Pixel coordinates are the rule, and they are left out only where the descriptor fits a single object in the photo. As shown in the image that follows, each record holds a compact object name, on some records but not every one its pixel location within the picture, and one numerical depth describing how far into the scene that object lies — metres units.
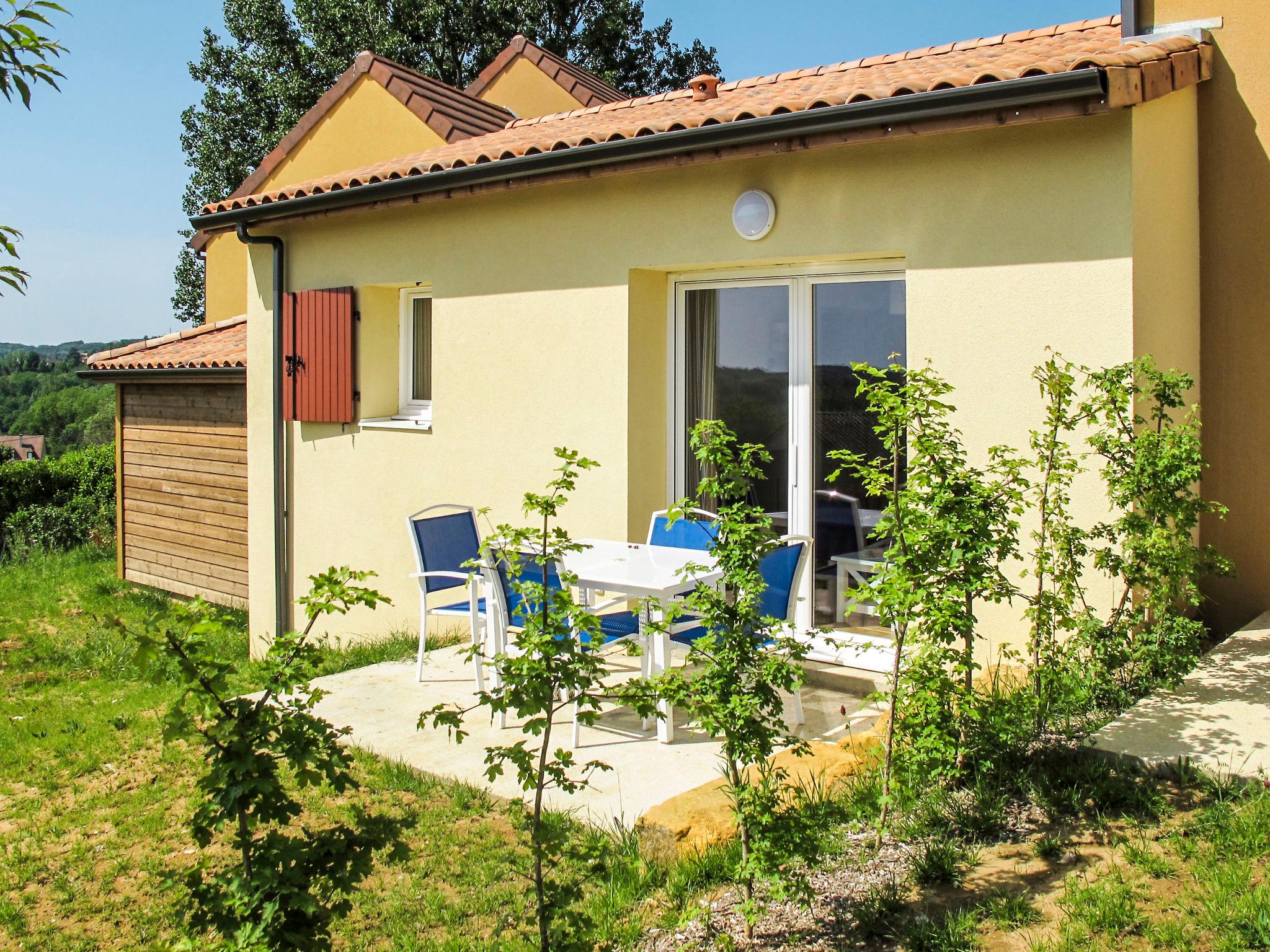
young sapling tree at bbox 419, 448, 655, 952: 2.80
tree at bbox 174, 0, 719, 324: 25.08
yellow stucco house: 5.19
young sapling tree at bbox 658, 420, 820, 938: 3.07
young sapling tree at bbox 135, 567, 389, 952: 2.53
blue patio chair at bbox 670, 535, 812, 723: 5.18
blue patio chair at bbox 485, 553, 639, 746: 5.51
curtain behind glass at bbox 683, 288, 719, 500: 6.97
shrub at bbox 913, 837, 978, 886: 3.28
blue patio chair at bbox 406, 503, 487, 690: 6.45
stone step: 5.95
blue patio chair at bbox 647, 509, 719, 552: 6.38
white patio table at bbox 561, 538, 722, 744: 5.15
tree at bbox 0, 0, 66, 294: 2.34
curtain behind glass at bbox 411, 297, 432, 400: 8.77
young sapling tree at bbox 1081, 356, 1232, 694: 4.41
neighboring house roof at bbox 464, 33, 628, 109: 14.51
